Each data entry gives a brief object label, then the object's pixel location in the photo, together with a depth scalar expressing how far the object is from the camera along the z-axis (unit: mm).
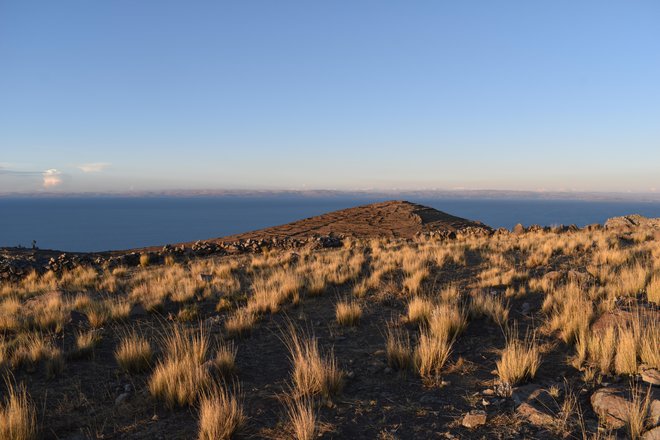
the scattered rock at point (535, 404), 3615
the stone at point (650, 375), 3967
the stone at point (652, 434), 3121
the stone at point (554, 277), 9020
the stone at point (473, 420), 3664
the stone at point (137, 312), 8438
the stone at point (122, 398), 4430
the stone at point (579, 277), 8634
